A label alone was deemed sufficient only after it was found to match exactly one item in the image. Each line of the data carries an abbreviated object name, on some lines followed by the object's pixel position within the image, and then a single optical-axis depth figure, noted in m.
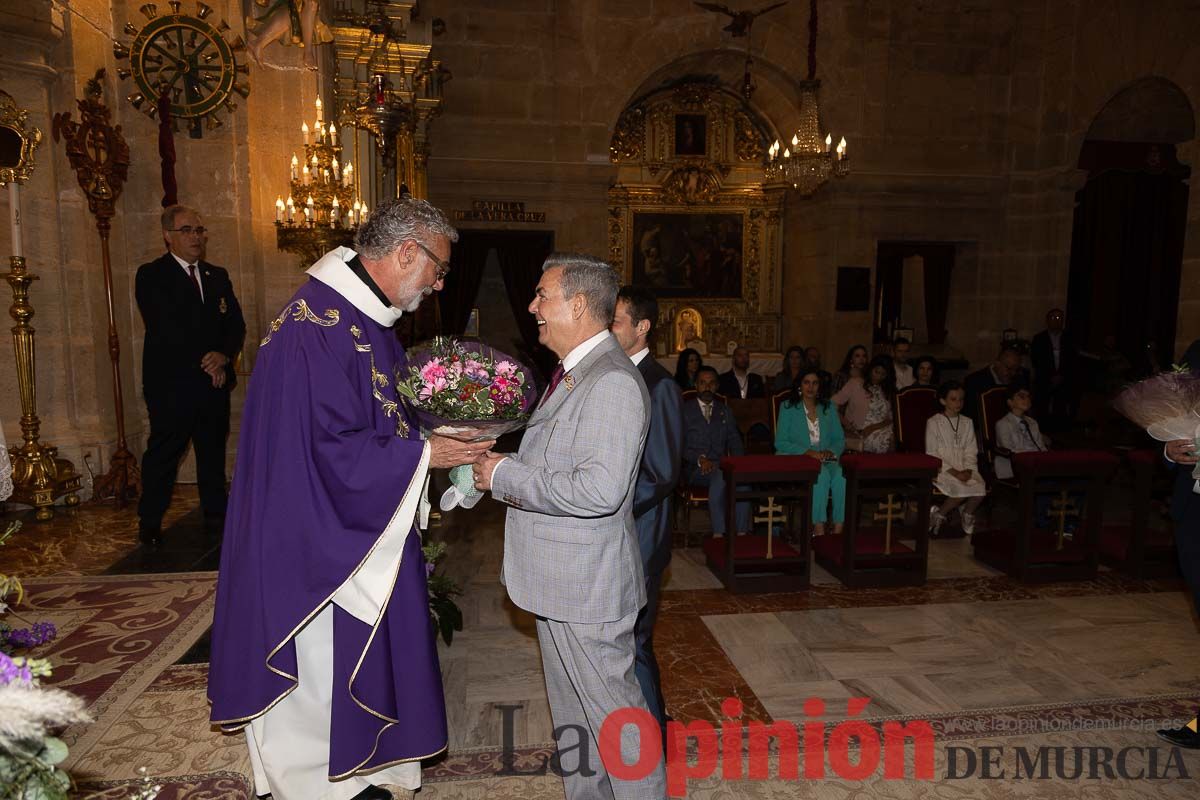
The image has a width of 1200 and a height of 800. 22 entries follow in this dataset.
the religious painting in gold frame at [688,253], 14.56
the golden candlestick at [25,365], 5.99
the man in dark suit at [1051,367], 11.19
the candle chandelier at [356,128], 6.38
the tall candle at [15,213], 5.71
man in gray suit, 2.12
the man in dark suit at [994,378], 7.59
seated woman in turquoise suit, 6.20
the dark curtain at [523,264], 12.73
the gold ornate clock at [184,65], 6.87
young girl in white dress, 6.40
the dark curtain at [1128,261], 13.52
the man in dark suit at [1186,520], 3.14
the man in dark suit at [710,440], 5.97
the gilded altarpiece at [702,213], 14.51
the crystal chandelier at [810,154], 8.87
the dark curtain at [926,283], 13.99
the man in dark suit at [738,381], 8.97
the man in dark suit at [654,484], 2.75
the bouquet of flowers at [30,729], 0.98
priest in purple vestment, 2.35
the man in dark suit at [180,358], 5.53
